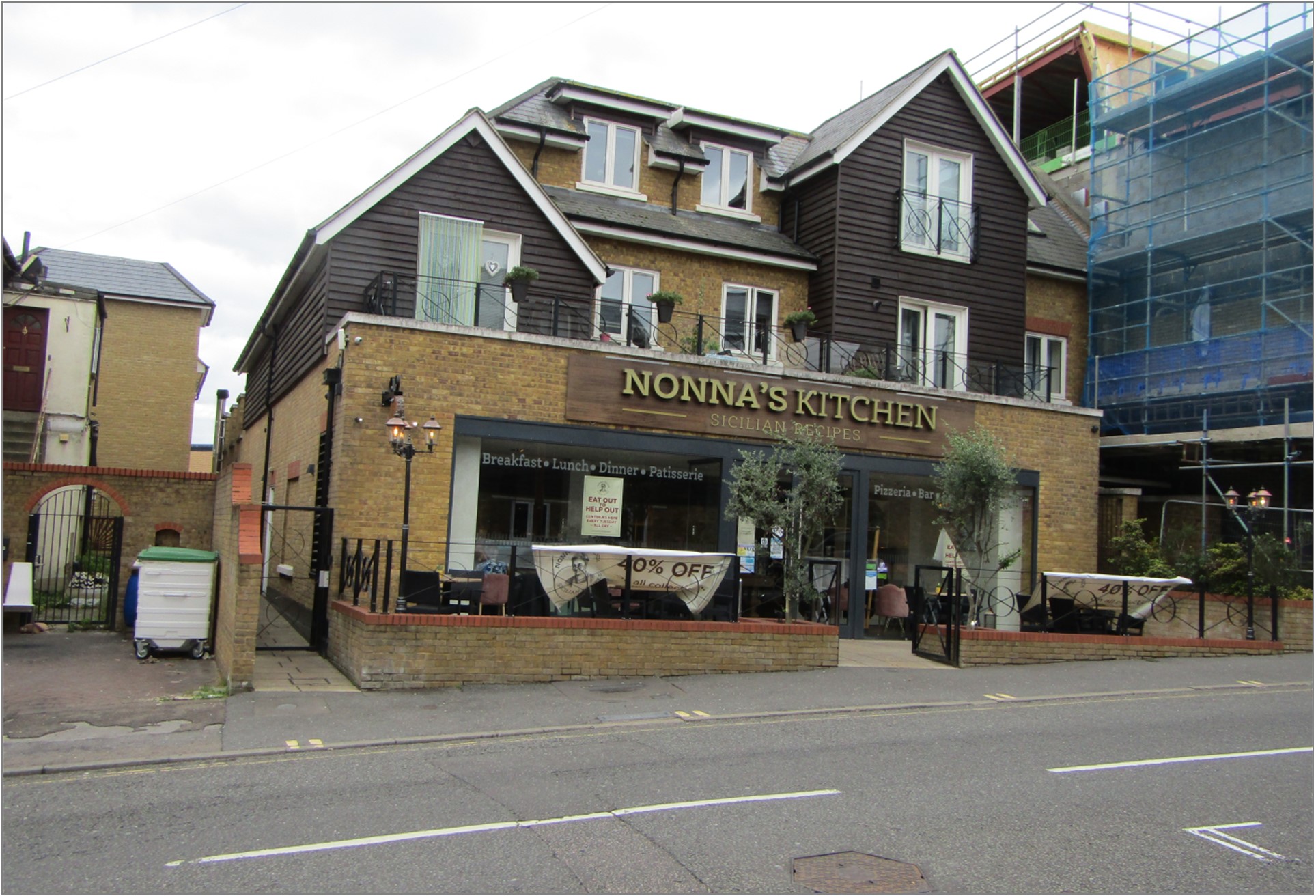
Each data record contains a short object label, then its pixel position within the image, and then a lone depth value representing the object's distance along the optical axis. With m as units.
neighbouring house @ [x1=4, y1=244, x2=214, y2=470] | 25.33
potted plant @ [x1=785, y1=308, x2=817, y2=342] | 18.17
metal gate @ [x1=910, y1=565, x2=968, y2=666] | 14.96
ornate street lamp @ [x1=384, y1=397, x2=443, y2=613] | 12.95
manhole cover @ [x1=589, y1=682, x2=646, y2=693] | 12.42
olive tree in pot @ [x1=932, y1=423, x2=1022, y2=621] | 15.45
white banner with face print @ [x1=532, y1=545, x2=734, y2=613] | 13.27
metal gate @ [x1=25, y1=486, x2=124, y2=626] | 16.22
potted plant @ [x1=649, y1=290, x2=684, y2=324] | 16.98
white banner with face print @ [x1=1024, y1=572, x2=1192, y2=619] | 16.09
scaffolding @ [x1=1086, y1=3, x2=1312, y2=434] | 20.73
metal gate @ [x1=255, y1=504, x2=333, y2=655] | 14.57
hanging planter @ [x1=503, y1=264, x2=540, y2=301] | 15.77
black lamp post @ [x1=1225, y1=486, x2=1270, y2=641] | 17.91
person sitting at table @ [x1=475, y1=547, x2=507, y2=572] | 14.52
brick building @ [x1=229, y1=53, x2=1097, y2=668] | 15.12
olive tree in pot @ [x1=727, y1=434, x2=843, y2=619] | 14.25
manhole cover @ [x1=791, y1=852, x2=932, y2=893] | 5.79
